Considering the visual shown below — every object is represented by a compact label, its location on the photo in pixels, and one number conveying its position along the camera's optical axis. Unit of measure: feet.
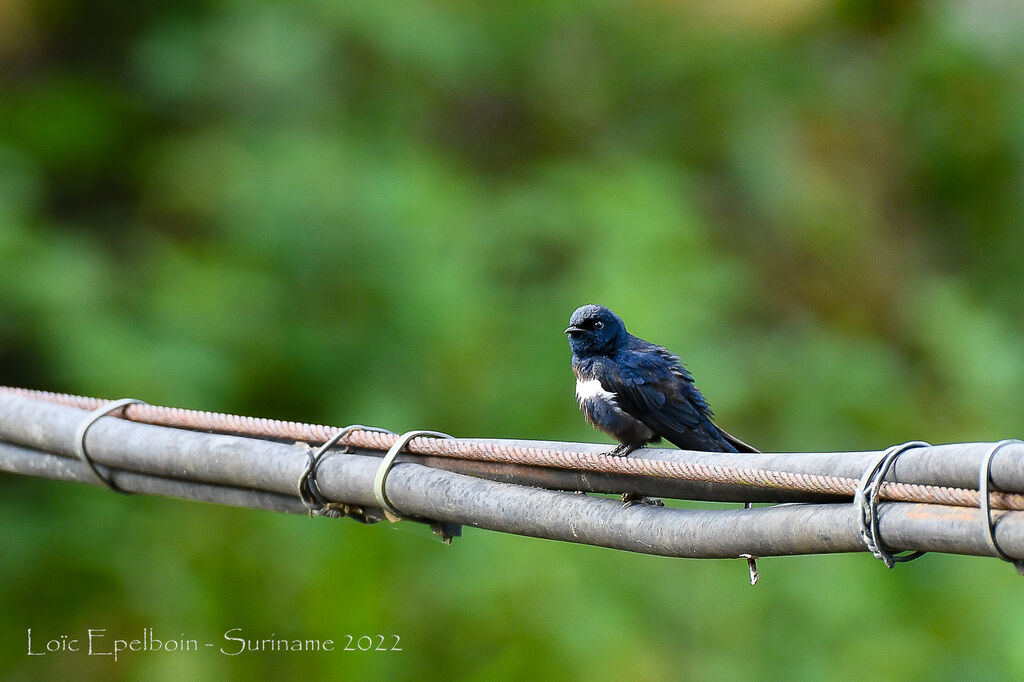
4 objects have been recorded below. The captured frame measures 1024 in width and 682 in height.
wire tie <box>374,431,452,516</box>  16.26
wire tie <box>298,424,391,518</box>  17.07
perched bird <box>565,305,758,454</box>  22.41
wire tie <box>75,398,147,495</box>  19.08
